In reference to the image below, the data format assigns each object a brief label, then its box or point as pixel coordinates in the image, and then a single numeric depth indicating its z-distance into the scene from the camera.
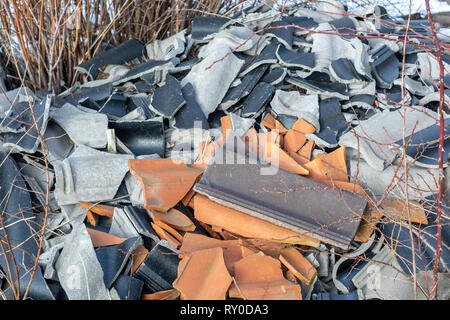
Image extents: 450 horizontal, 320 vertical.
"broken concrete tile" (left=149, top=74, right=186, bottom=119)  3.72
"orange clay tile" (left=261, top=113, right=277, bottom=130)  3.79
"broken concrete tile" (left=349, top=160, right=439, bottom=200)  3.31
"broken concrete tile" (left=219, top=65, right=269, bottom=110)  3.95
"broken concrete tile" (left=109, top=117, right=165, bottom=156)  3.68
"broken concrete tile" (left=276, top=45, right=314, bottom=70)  4.04
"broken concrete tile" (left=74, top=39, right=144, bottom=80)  4.43
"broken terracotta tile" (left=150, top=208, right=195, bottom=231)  3.11
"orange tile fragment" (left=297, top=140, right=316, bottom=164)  3.60
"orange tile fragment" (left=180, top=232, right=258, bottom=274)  2.93
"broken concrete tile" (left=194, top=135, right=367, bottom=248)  2.99
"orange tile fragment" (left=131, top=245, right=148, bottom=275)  2.92
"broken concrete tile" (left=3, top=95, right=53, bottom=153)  3.40
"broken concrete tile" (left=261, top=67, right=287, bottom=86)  4.01
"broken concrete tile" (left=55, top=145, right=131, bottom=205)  3.21
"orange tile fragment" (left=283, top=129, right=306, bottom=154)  3.62
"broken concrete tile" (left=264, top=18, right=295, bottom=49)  4.25
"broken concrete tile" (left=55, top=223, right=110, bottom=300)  2.70
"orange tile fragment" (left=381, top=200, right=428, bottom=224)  3.04
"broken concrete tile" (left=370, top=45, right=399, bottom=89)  4.15
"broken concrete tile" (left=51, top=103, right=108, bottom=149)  3.56
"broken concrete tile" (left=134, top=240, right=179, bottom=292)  2.85
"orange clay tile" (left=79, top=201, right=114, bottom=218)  3.19
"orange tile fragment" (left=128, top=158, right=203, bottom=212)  3.15
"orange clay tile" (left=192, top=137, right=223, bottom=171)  3.47
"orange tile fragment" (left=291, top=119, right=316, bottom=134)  3.73
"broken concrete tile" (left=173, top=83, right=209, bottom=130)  3.74
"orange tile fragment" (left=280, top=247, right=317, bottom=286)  2.84
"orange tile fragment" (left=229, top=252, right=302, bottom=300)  2.70
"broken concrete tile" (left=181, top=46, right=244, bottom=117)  3.93
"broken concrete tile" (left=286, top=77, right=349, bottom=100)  3.91
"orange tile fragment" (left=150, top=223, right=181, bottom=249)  2.99
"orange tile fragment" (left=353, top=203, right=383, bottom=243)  3.06
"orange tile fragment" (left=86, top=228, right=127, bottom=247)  3.00
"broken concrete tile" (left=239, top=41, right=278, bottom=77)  4.13
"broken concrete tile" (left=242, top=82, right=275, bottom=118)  3.85
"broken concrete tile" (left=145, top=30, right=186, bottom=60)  4.51
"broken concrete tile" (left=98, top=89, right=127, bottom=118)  3.85
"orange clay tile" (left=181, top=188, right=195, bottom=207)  3.27
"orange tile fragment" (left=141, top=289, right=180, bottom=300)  2.74
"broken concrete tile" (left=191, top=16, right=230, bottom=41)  4.61
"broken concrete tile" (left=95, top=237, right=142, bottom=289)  2.79
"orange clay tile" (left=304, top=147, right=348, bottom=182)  3.39
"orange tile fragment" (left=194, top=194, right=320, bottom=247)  3.01
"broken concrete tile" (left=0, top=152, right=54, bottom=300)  2.76
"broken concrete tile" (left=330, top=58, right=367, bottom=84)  3.95
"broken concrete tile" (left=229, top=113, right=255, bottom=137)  3.62
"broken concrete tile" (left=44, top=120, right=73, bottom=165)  3.47
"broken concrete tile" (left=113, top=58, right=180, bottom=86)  4.15
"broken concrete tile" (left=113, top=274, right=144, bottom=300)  2.70
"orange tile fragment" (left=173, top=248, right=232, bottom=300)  2.71
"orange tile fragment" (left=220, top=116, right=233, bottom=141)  3.66
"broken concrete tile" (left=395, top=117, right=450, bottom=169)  3.26
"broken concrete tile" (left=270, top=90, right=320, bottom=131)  3.77
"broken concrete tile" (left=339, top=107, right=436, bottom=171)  3.41
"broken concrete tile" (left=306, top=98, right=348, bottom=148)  3.63
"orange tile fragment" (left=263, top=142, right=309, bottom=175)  3.34
